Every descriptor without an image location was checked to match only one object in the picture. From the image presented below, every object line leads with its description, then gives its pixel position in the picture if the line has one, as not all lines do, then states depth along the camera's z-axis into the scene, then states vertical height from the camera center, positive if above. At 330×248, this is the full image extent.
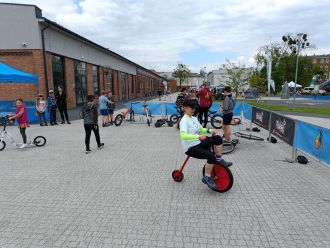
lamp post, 57.50 +10.37
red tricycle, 4.20 -1.56
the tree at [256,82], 31.01 +0.62
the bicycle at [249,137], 8.43 -1.73
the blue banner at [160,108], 13.19 -1.13
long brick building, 14.28 +2.19
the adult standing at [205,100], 9.97 -0.53
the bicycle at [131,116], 12.33 -1.47
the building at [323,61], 110.35 +11.51
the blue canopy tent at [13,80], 9.77 +0.28
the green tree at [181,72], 84.56 +5.03
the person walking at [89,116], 7.04 -0.83
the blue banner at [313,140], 4.69 -1.11
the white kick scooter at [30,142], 7.51 -1.75
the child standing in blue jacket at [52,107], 12.07 -0.99
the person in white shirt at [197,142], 4.08 -0.93
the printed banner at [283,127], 6.20 -1.10
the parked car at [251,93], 35.97 -1.00
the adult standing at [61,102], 12.40 -0.79
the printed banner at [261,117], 8.32 -1.09
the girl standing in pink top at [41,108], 11.77 -1.05
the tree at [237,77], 29.11 +1.17
